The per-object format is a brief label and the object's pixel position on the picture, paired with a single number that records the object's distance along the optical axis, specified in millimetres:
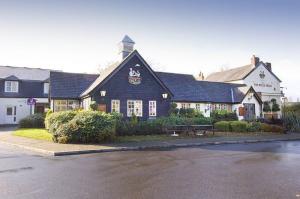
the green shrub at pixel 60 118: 14056
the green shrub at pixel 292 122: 23681
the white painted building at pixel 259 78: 36928
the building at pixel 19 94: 29614
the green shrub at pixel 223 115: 25945
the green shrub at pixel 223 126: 21444
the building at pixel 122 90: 20310
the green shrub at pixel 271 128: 21490
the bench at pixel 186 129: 17975
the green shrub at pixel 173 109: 22653
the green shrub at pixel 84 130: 13401
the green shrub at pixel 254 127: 21251
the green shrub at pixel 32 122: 22431
